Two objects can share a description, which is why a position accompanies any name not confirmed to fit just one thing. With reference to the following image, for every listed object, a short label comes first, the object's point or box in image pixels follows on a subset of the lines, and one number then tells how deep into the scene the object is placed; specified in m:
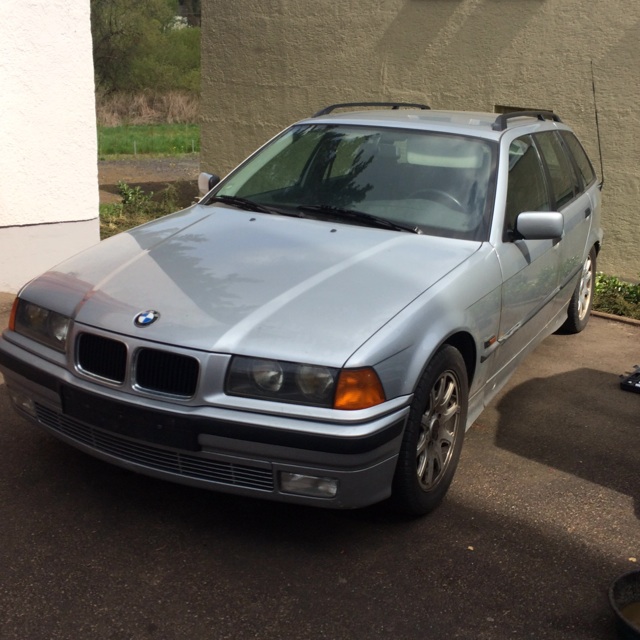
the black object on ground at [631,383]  5.76
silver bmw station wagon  3.33
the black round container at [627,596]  3.15
